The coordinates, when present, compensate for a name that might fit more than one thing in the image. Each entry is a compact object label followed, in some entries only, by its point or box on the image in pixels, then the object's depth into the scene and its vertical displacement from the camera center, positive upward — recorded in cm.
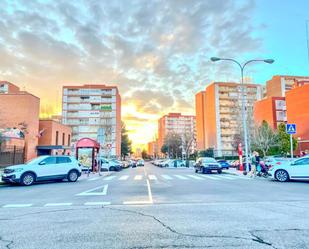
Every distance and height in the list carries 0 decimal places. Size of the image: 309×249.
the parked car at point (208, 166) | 2691 -110
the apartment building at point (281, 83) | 8912 +2372
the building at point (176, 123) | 17116 +2066
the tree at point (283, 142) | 5275 +249
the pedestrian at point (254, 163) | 2081 -67
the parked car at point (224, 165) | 3883 -145
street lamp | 2241 +774
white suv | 1555 -93
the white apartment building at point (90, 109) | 9156 +1548
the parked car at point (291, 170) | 1584 -93
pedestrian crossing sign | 1955 +191
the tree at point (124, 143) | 9794 +441
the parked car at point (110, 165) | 3625 -132
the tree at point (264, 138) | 5123 +316
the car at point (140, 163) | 7419 -218
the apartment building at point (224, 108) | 9400 +1630
